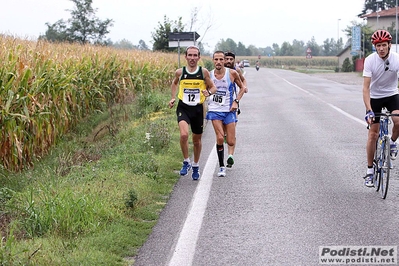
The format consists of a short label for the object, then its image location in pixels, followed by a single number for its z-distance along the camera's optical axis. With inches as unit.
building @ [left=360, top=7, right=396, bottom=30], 3993.6
